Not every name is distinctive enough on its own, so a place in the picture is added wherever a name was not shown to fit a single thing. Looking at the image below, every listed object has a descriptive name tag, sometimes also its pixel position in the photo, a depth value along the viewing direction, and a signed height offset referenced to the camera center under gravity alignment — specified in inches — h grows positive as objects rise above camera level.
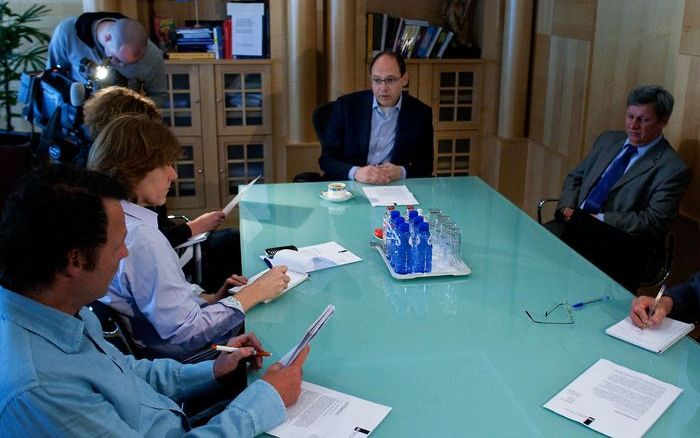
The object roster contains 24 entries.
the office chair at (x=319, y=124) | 149.4 -14.9
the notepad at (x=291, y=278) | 83.0 -26.9
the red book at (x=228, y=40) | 182.9 +3.2
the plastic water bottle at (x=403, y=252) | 83.9 -23.5
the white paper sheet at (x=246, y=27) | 182.5 +6.6
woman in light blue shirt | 71.6 -22.8
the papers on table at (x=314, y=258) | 88.4 -26.2
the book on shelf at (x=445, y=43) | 189.0 +3.2
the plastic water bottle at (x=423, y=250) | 84.1 -23.3
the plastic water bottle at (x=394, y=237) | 85.7 -22.2
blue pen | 77.9 -27.2
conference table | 57.8 -28.0
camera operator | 135.5 +0.1
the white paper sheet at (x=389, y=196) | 116.8 -24.0
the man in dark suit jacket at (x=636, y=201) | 112.7 -25.2
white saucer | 118.1 -24.0
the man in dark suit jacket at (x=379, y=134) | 144.6 -16.3
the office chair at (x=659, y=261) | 118.1 -34.1
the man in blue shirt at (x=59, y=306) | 42.4 -16.7
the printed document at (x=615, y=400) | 56.1 -28.6
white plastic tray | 85.0 -26.4
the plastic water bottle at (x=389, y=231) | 88.4 -22.2
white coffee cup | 118.6 -23.1
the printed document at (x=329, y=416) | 54.9 -28.9
